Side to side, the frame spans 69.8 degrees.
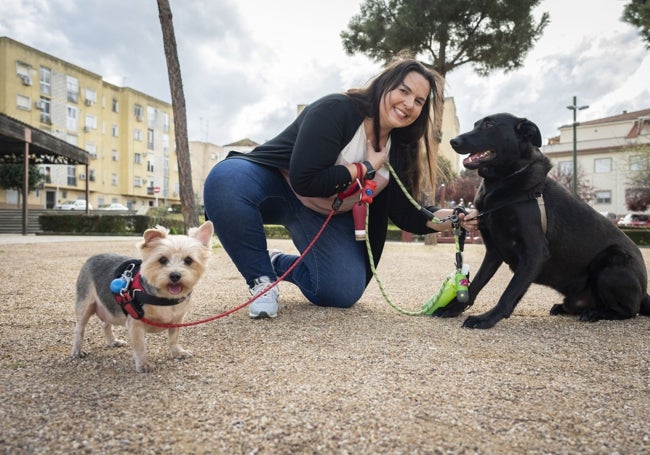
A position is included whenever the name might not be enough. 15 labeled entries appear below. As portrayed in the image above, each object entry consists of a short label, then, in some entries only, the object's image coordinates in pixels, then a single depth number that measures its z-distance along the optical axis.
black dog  2.96
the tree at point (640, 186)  25.36
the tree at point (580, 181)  38.03
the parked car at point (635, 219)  29.81
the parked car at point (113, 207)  38.37
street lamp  23.05
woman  2.95
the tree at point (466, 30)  12.45
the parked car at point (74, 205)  34.67
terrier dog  2.03
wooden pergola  14.04
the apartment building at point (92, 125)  33.41
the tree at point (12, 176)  30.05
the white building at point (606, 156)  38.97
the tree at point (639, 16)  9.08
